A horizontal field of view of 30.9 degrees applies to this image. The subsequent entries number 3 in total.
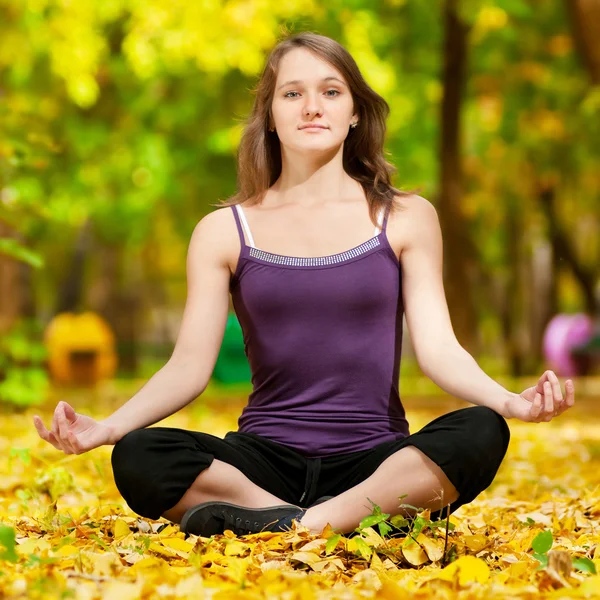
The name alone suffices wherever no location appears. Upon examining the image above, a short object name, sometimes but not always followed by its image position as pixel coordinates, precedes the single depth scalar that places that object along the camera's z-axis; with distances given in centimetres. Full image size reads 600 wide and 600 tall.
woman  350
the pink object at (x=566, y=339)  1756
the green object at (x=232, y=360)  1505
